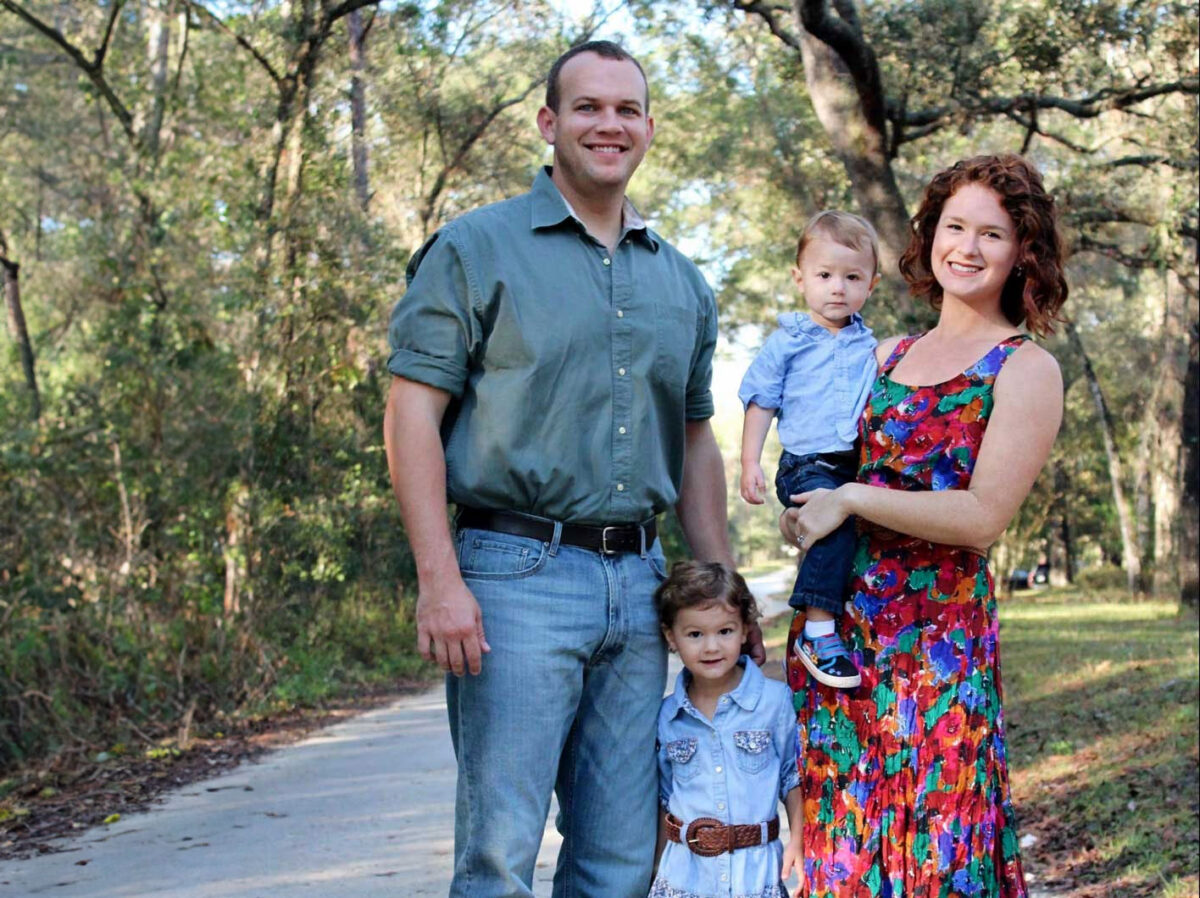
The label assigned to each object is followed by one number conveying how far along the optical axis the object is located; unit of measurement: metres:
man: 3.38
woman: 3.18
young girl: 3.58
